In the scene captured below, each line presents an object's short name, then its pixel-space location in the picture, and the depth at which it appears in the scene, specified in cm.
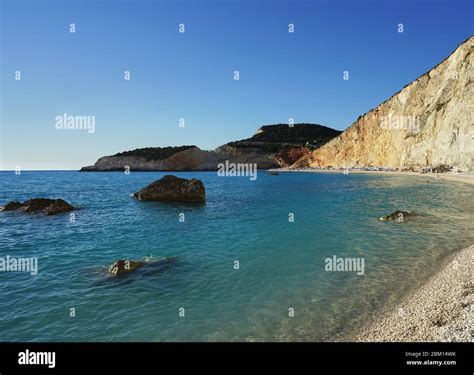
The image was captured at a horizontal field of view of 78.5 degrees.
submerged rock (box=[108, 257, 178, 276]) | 1131
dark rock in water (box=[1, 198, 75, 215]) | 2580
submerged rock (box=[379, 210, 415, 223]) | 2071
